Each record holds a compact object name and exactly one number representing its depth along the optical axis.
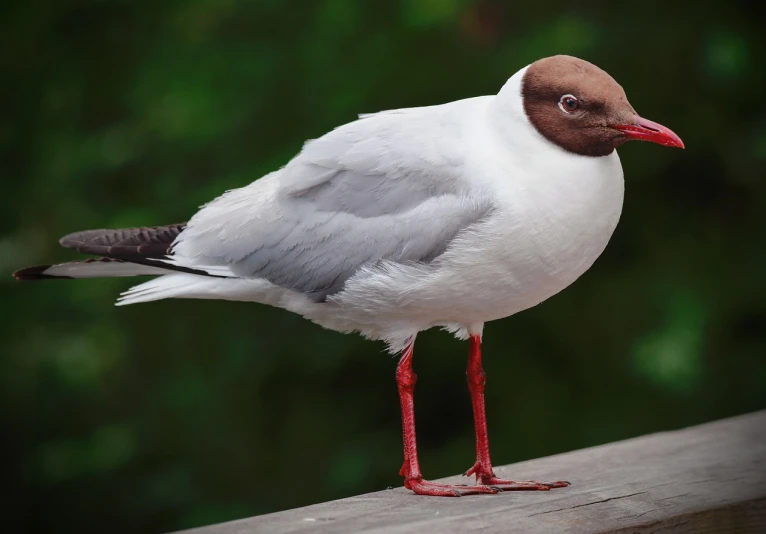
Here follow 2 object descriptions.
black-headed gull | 4.60
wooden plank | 4.36
